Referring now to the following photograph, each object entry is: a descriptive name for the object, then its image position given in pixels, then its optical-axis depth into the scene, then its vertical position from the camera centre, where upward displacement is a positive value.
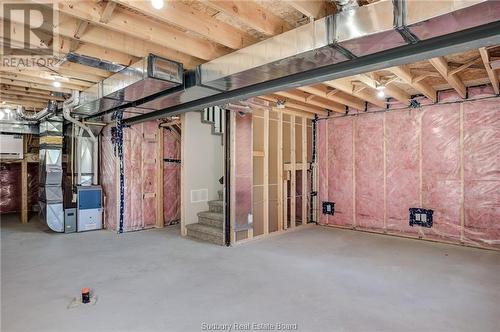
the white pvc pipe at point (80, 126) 4.49 +0.84
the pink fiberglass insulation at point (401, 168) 5.34 -0.02
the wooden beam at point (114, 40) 2.52 +1.23
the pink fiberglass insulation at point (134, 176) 6.06 -0.15
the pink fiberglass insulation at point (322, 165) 6.54 +0.05
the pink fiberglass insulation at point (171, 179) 6.61 -0.24
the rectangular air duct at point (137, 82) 2.97 +0.96
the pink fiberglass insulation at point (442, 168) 4.92 -0.02
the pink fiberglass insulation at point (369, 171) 5.75 -0.08
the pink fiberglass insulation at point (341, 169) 6.17 -0.04
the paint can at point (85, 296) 2.79 -1.20
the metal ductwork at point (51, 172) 5.79 -0.06
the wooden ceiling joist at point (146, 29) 2.20 +1.20
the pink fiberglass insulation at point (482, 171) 4.57 -0.07
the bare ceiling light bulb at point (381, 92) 4.18 +1.10
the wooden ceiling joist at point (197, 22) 2.13 +1.20
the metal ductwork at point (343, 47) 1.80 +0.90
